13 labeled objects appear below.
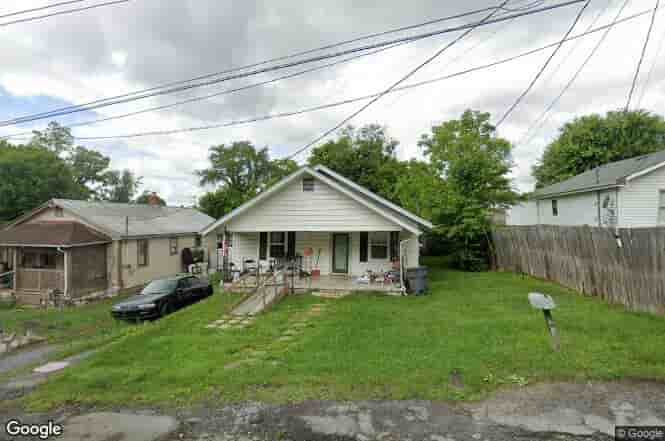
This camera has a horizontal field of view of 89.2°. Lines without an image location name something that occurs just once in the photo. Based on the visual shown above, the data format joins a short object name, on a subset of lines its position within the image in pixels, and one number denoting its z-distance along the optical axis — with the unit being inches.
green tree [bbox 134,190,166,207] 2398.1
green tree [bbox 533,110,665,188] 1246.3
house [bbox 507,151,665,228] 605.5
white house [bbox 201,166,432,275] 521.3
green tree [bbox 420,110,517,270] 703.1
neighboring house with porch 671.8
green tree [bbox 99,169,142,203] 2221.9
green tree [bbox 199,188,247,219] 1614.2
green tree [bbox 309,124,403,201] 1230.9
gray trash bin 486.9
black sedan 434.0
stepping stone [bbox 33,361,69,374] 263.4
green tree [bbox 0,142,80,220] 1024.2
